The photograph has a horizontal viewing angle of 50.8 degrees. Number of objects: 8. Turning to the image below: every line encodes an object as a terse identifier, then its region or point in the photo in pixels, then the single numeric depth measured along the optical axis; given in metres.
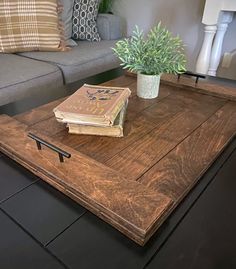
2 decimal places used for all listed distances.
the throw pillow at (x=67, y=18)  1.92
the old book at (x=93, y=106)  0.72
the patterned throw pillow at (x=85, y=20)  2.00
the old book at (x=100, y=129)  0.73
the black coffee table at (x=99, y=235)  0.42
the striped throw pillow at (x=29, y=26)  1.61
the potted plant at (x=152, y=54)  0.91
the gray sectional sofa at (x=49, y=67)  1.36
